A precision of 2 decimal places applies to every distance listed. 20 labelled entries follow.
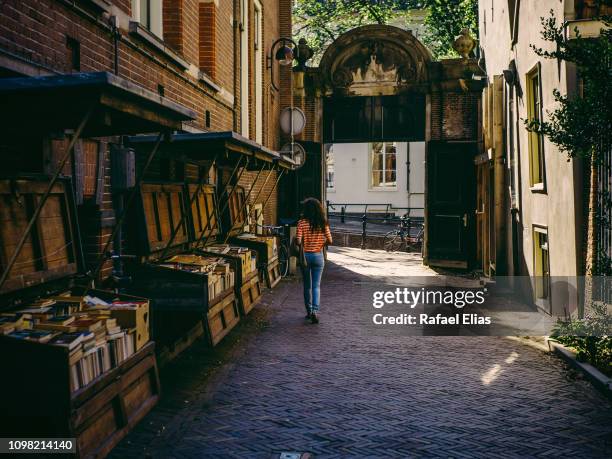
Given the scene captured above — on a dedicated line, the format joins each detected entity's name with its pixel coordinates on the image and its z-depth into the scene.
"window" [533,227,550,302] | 11.68
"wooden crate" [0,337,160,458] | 4.05
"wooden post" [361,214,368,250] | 26.28
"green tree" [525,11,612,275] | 6.83
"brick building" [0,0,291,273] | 5.72
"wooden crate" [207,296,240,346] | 7.82
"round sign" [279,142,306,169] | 19.06
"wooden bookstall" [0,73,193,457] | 4.06
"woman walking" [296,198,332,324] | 10.62
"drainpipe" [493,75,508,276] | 14.32
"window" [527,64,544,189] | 11.78
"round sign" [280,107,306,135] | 18.89
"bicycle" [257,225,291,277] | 16.67
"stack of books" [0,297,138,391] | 4.31
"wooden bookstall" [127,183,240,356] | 7.52
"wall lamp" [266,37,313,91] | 18.25
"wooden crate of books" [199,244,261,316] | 9.51
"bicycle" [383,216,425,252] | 25.22
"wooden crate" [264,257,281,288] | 11.99
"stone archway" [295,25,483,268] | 18.69
